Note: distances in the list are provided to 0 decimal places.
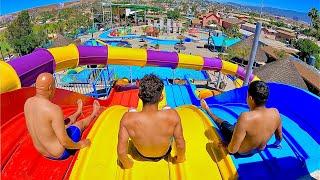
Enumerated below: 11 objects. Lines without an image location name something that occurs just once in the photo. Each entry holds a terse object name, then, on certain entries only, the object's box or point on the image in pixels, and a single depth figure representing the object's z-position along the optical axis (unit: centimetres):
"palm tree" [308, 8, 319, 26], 4191
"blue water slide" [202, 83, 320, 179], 200
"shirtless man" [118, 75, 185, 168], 165
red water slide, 185
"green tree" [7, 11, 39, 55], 3142
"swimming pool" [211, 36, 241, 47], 2443
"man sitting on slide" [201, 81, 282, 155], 185
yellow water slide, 187
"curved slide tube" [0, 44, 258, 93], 336
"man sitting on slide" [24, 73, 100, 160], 172
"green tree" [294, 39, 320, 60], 2291
